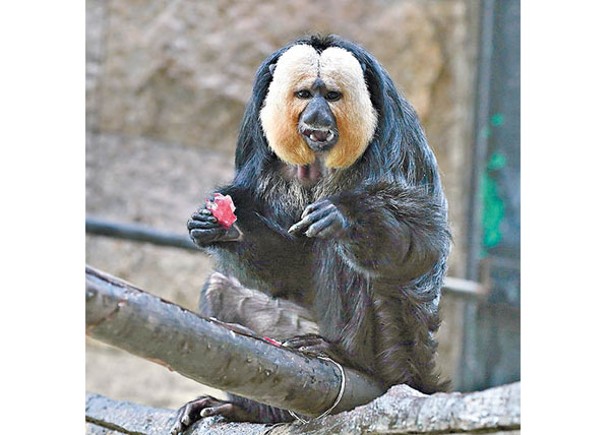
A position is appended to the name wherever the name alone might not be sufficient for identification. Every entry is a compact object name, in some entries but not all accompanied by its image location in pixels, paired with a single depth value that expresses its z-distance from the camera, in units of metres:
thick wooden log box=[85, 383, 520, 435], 4.05
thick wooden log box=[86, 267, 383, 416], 3.98
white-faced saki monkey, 4.12
